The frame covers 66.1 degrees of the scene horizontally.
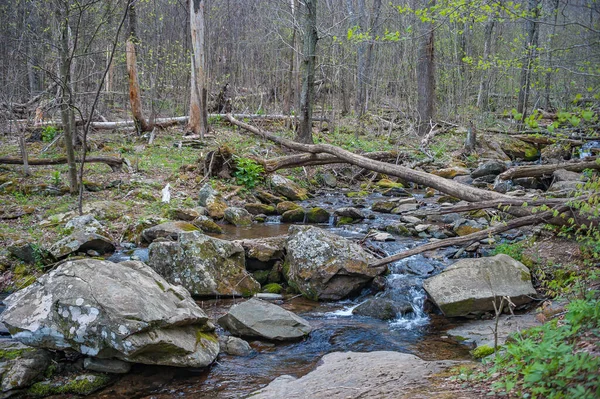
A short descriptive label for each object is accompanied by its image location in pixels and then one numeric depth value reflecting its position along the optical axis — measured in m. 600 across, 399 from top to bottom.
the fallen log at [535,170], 8.60
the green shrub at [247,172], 11.87
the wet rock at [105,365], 4.25
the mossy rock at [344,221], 9.72
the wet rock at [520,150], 16.11
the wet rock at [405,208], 10.44
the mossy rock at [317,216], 9.98
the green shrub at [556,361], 2.56
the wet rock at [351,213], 9.90
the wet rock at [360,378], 3.57
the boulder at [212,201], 9.95
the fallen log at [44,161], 10.32
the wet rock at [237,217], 9.77
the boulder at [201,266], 6.49
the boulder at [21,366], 4.02
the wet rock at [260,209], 10.63
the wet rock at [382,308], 5.95
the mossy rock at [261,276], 7.11
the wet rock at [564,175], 9.26
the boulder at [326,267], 6.53
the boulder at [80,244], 7.04
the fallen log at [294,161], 11.94
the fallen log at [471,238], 6.10
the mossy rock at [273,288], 6.82
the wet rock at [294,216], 10.10
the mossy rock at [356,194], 12.46
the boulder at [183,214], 9.30
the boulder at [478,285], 5.64
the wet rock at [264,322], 5.23
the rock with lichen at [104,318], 4.09
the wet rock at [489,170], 12.62
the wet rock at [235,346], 4.94
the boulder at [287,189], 11.98
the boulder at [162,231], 7.95
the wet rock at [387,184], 13.34
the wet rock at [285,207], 10.67
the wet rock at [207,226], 9.02
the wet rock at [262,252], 7.25
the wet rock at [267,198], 11.51
